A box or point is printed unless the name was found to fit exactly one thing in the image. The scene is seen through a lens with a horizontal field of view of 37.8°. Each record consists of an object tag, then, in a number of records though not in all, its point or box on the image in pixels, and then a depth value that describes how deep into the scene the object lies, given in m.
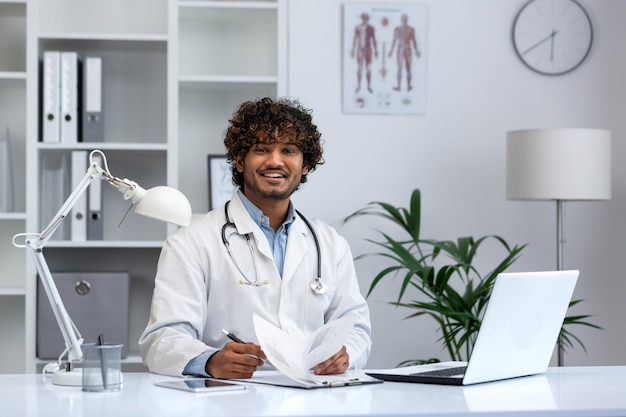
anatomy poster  3.72
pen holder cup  1.79
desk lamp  1.88
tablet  1.76
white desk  1.56
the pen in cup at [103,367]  1.78
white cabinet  3.67
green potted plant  3.29
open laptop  1.82
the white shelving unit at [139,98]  3.67
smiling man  2.28
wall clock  3.83
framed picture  3.62
